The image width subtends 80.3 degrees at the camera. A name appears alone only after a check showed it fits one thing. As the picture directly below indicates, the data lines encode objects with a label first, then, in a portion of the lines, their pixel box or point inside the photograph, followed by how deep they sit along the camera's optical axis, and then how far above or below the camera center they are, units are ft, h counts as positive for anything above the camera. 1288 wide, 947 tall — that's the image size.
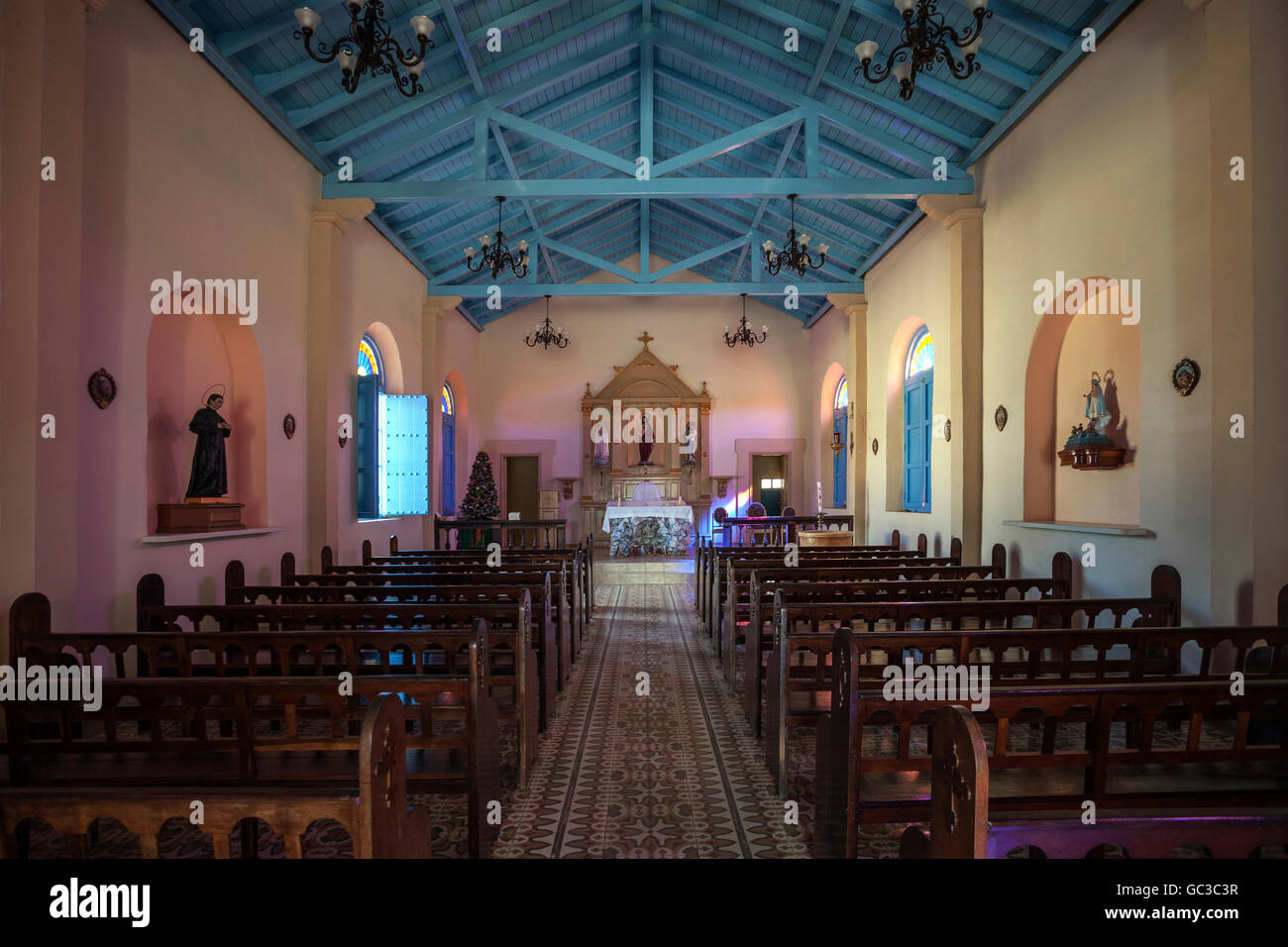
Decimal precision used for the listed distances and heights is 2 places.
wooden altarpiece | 50.47 +2.67
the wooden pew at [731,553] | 22.94 -1.95
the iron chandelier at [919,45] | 14.02 +8.66
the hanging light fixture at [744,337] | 45.06 +9.37
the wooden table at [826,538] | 36.35 -2.18
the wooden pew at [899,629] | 10.11 -2.11
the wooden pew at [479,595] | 15.38 -2.14
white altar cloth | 42.09 -1.13
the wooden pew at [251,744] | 7.95 -2.87
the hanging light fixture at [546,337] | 45.98 +9.84
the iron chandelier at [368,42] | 13.99 +8.56
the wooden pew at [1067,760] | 7.28 -2.81
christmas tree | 38.22 -0.28
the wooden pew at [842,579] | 15.20 -2.06
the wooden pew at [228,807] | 4.62 -1.98
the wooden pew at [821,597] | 12.51 -2.23
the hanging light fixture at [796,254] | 26.68 +8.48
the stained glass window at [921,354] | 33.24 +6.18
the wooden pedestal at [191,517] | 18.52 -0.59
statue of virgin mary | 20.52 +2.18
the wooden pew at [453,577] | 17.81 -2.04
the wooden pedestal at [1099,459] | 20.01 +0.89
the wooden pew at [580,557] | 24.20 -2.17
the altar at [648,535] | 44.04 -2.45
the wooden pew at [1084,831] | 4.60 -2.07
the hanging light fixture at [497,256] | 27.68 +8.75
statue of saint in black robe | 19.31 +0.96
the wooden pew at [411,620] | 12.17 -2.21
